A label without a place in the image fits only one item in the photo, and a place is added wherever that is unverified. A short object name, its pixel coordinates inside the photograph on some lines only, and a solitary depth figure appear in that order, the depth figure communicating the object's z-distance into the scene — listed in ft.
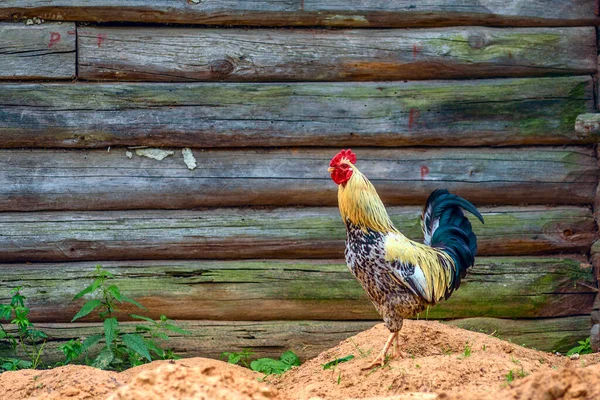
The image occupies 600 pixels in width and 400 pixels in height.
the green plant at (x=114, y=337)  35.63
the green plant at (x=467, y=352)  31.74
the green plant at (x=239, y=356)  39.17
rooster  32.60
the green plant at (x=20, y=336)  36.06
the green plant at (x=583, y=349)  40.04
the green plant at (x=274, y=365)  38.11
